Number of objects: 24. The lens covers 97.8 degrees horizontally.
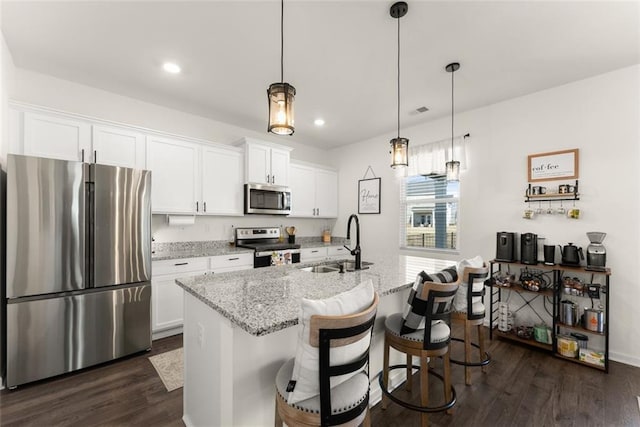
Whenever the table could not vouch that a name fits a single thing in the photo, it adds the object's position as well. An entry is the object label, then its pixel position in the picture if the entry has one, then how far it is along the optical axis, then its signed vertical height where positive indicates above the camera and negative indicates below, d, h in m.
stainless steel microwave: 4.08 +0.18
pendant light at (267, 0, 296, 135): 1.44 +0.54
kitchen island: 1.29 -0.65
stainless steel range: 3.86 -0.51
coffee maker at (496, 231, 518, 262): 3.13 -0.41
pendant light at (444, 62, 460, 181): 2.95 +0.43
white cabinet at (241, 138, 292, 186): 4.07 +0.74
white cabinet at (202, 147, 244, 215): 3.71 +0.41
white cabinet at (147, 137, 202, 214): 3.27 +0.45
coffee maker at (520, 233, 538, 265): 3.01 -0.41
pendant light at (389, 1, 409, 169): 2.21 +0.47
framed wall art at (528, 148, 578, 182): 2.94 +0.49
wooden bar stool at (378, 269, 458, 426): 1.64 -0.79
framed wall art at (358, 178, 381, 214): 4.78 +0.27
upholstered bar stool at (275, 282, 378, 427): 1.05 -0.63
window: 3.94 -0.02
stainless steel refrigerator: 2.19 -0.47
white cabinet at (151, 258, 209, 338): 3.02 -0.93
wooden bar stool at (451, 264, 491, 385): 2.11 -0.75
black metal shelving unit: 2.52 -0.93
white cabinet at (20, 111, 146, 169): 2.57 +0.71
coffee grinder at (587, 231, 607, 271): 2.62 -0.40
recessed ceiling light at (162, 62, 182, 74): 2.61 +1.37
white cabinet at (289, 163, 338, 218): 4.83 +0.34
